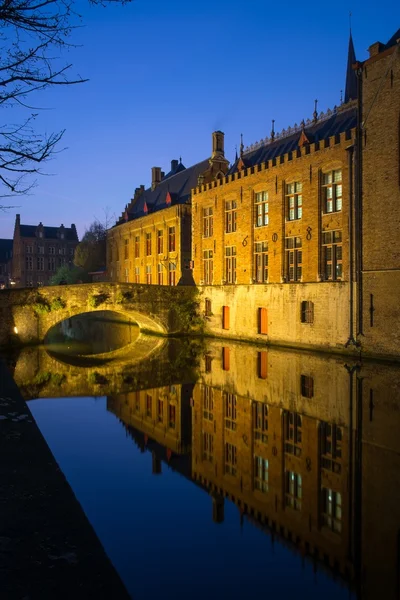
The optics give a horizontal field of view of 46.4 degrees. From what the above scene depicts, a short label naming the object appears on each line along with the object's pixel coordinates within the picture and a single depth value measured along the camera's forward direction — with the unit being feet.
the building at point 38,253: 228.84
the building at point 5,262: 256.46
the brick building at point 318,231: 56.44
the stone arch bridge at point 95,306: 73.92
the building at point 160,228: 105.60
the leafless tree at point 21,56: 17.20
